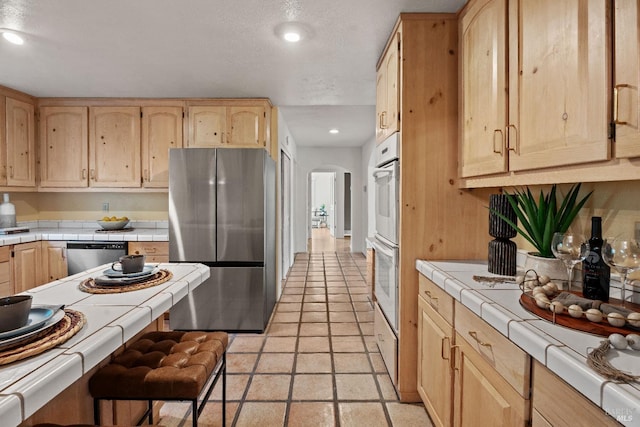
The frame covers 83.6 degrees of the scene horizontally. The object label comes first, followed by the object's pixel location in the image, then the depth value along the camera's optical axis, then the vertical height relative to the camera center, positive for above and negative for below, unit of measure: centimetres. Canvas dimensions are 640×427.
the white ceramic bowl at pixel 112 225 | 381 -17
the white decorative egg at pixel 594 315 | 104 -31
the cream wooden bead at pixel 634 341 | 88 -33
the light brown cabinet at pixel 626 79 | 97 +36
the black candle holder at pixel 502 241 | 170 -16
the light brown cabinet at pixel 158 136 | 377 +77
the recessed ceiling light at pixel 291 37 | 229 +112
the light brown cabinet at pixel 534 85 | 110 +47
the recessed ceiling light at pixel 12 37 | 229 +113
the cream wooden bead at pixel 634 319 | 98 -30
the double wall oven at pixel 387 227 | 217 -12
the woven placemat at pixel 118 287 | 137 -31
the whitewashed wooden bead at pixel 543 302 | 116 -30
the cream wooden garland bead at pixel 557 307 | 110 -30
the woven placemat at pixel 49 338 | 81 -33
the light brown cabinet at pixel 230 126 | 371 +87
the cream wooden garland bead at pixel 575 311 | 107 -31
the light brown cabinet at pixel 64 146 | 379 +67
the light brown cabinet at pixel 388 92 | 217 +79
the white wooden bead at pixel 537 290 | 124 -29
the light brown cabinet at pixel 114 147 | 379 +66
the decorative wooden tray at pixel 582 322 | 99 -33
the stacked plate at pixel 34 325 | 86 -30
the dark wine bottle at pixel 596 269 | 123 -21
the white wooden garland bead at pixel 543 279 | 133 -27
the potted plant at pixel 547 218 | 150 -4
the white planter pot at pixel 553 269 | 145 -25
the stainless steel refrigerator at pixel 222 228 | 326 -17
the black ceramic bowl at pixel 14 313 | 89 -26
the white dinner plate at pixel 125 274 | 149 -27
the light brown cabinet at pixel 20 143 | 352 +67
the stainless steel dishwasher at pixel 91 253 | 342 -42
